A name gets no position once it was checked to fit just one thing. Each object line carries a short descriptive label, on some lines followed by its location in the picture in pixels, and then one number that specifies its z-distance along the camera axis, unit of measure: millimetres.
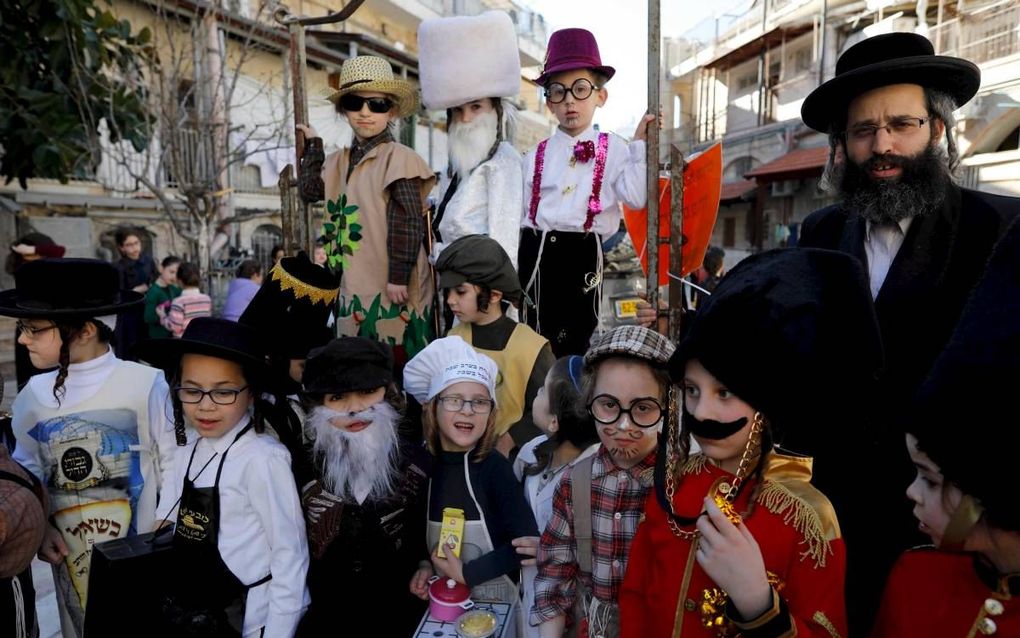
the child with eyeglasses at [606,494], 2018
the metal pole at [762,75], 25281
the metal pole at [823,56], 21734
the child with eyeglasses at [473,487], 2354
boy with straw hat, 3539
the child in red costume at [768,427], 1449
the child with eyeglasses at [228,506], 2182
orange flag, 3186
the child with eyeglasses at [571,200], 3562
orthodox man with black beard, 2053
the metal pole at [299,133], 3395
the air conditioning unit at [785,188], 20641
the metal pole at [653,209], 2912
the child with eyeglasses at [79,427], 2578
